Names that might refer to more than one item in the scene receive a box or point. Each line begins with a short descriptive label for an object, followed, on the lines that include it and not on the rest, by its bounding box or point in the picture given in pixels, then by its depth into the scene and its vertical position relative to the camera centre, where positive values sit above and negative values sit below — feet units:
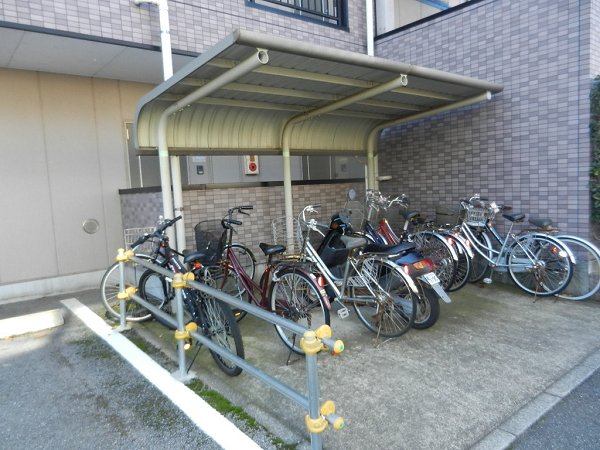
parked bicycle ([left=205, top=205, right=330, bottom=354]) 12.12 -2.98
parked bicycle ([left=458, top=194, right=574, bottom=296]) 16.25 -2.79
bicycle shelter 12.46 +3.76
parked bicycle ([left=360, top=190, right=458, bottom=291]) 17.17 -2.21
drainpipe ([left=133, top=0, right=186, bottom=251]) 16.93 +1.07
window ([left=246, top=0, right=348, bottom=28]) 21.95 +10.17
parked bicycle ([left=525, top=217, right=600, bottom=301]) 16.12 -3.40
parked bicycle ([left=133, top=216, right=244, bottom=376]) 11.05 -3.06
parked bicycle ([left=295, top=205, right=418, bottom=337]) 12.73 -2.82
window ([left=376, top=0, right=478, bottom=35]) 25.45 +11.69
